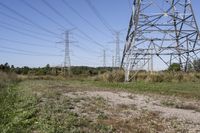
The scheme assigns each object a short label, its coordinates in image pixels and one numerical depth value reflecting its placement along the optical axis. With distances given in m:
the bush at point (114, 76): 16.41
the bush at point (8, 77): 17.01
